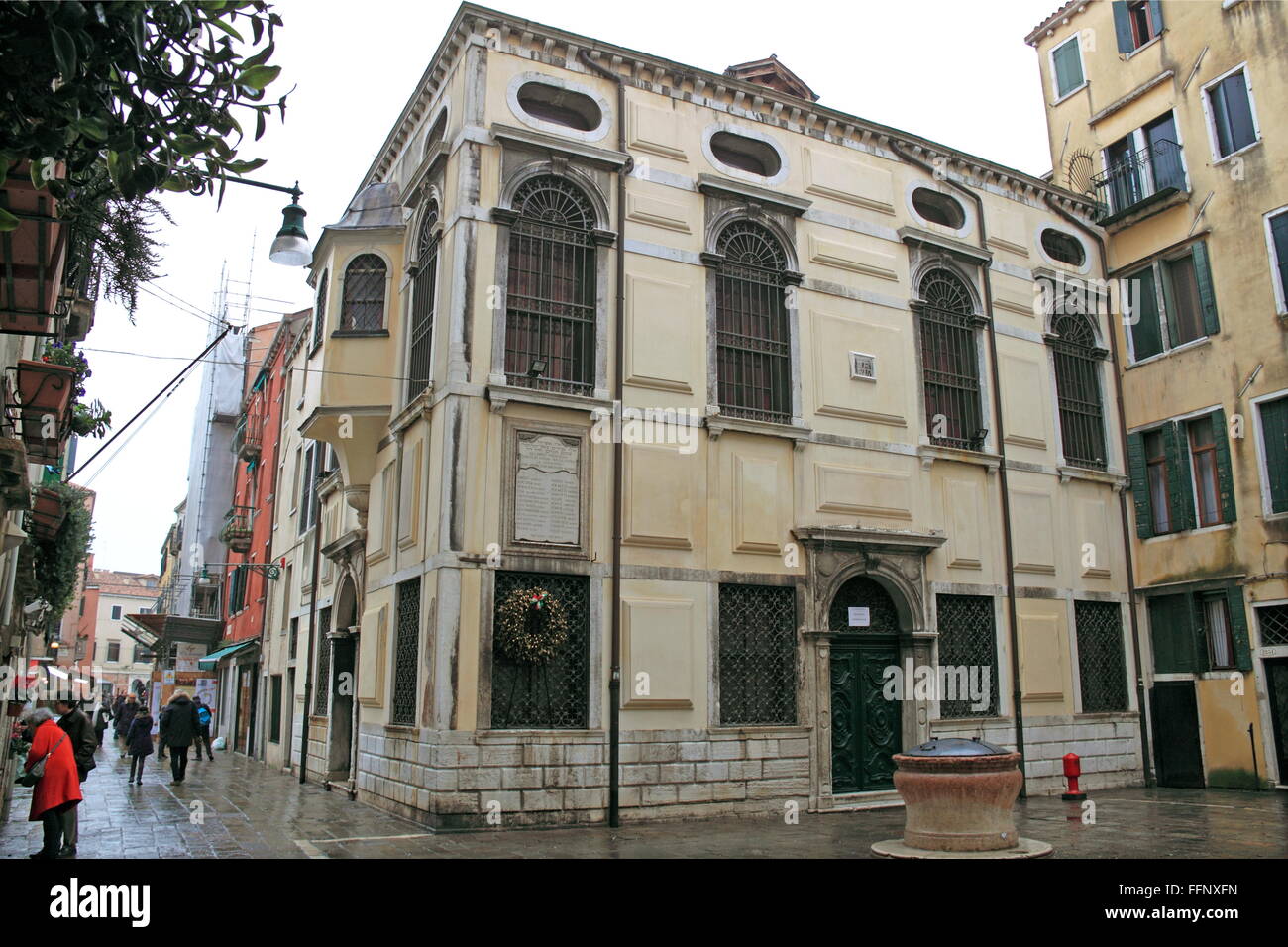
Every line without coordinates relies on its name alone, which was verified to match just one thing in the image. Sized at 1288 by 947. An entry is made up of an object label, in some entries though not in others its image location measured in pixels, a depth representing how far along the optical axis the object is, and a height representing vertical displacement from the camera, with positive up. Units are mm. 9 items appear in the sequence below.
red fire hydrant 14922 -1475
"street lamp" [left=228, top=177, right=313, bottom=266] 10469 +4469
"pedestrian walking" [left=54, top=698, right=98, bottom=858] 11430 -625
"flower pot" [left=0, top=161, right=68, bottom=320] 6633 +2863
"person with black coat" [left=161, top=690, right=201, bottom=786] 17328 -890
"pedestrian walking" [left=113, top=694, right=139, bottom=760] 33438 -1404
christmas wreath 12297 +568
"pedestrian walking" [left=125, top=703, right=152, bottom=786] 18328 -1193
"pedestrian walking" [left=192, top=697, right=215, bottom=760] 22350 -1031
